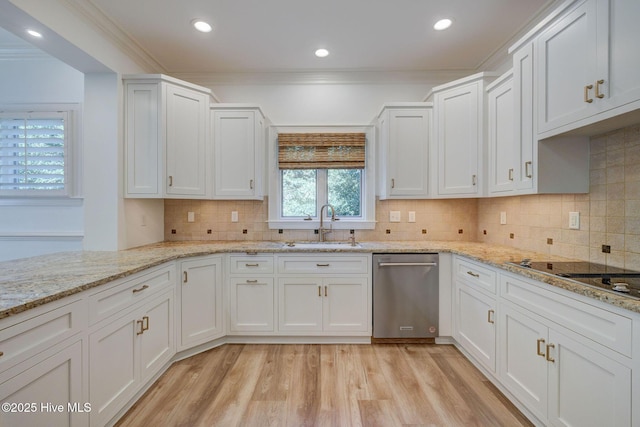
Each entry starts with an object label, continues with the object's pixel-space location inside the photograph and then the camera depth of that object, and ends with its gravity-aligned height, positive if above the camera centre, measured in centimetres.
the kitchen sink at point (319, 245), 265 -34
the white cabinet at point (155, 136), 252 +71
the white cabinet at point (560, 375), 114 -81
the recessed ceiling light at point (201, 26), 231 +160
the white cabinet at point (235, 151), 288 +64
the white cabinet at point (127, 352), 146 -89
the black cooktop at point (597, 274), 121 -33
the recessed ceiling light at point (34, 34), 183 +120
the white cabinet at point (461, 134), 255 +76
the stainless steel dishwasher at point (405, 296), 256 -78
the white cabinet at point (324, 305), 259 -87
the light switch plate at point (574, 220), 193 -5
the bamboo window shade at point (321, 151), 312 +70
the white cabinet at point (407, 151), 285 +64
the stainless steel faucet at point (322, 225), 306 -14
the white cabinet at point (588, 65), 127 +79
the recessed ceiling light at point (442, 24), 231 +161
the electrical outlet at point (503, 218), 270 -5
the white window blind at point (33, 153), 275 +59
